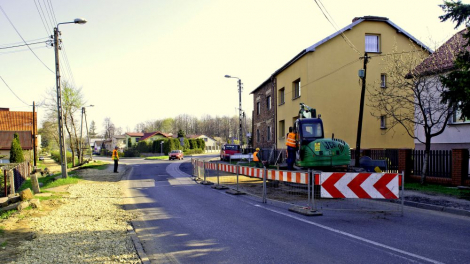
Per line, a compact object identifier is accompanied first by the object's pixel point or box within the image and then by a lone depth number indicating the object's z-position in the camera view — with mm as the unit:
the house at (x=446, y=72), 15125
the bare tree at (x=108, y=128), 135625
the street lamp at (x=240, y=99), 34900
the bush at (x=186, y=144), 79688
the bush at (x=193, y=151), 76875
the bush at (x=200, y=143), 86625
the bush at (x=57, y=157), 43688
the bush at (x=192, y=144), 84062
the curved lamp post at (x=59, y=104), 18031
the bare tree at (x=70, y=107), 34812
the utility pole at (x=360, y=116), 17500
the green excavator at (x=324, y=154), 12922
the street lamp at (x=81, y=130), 38075
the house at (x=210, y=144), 108719
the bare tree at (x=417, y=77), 14391
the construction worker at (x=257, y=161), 21922
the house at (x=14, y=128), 43372
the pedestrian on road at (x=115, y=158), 23972
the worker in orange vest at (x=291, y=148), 14195
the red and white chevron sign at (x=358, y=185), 8648
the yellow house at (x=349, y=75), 23766
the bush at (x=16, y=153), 32625
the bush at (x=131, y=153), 74938
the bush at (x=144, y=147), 78600
